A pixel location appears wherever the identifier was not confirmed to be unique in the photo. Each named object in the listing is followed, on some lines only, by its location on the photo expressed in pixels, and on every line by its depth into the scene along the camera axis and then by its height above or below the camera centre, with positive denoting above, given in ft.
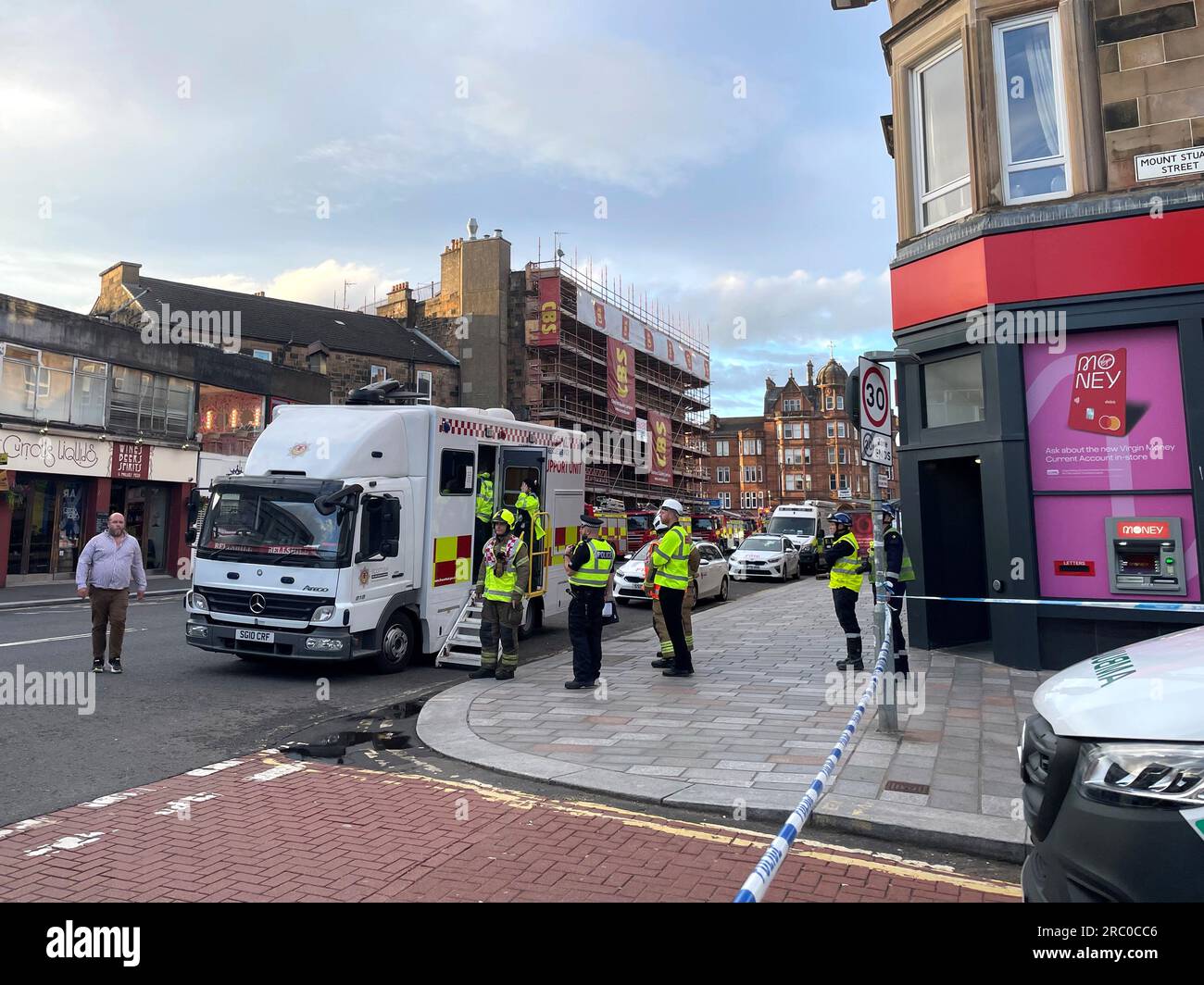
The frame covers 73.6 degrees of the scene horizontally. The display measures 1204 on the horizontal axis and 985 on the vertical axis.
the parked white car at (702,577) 59.52 -2.59
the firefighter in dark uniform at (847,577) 31.30 -1.48
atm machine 27.12 -0.75
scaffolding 154.81 +32.51
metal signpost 21.27 +2.50
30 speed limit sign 21.58 +3.89
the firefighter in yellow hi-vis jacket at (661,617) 31.42 -3.08
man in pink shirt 29.17 -1.12
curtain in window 30.32 +17.24
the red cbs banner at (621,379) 168.14 +35.25
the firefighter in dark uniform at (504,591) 29.99 -1.66
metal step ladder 33.32 -3.97
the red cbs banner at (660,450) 183.11 +21.59
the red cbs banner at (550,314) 150.61 +43.58
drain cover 16.85 -5.27
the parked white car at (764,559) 85.05 -1.97
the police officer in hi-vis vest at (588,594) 28.37 -1.80
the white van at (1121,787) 7.02 -2.40
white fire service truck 28.96 +0.31
